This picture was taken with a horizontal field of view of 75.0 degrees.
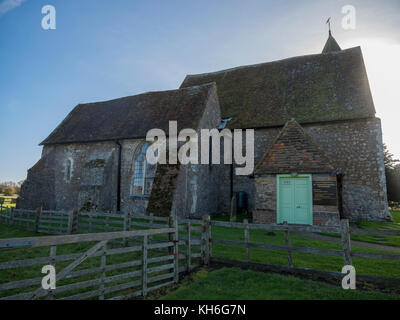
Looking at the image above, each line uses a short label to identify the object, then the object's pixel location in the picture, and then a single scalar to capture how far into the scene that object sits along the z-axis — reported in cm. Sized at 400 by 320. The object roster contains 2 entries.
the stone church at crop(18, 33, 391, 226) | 1358
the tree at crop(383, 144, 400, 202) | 2652
